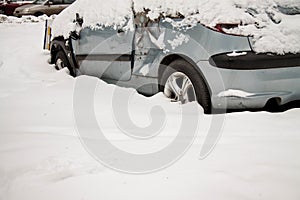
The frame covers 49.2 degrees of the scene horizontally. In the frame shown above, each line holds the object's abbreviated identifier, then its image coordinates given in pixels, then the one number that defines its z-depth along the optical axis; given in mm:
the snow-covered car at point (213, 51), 2857
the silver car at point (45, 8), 14601
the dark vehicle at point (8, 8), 17250
